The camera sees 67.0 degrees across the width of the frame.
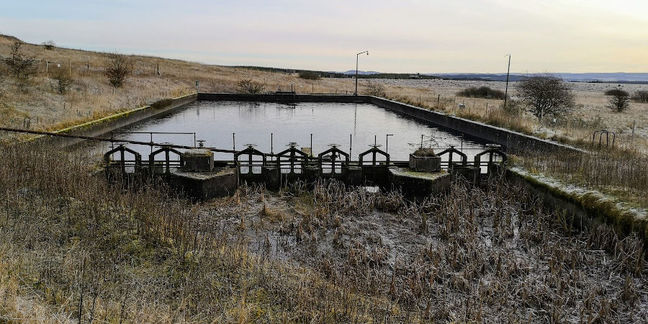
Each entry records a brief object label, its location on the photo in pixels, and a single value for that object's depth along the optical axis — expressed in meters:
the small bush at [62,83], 28.47
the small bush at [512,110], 28.75
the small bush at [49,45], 76.62
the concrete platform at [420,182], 12.98
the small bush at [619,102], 42.25
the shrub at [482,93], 59.12
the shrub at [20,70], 28.00
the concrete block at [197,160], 12.73
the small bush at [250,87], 50.57
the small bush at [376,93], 48.88
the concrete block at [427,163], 13.54
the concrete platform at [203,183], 12.31
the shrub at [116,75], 38.41
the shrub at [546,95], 29.98
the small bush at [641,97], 59.78
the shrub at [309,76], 83.19
